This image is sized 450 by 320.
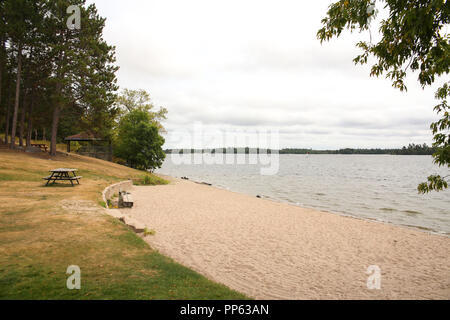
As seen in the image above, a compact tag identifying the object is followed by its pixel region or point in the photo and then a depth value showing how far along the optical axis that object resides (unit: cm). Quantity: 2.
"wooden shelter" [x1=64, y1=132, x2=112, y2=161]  3881
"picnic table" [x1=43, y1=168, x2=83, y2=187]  1598
